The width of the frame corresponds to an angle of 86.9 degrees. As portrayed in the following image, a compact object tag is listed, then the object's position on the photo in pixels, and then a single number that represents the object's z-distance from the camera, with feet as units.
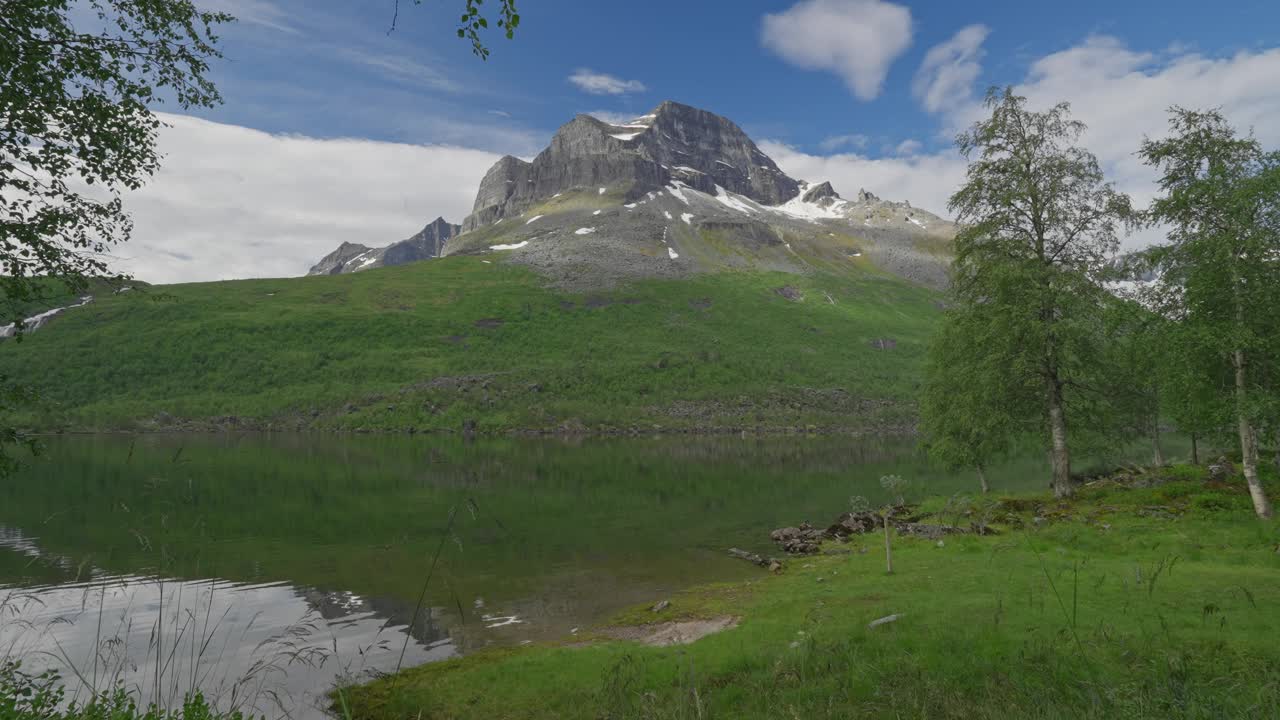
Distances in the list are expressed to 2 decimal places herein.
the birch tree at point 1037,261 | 96.17
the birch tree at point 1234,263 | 71.87
